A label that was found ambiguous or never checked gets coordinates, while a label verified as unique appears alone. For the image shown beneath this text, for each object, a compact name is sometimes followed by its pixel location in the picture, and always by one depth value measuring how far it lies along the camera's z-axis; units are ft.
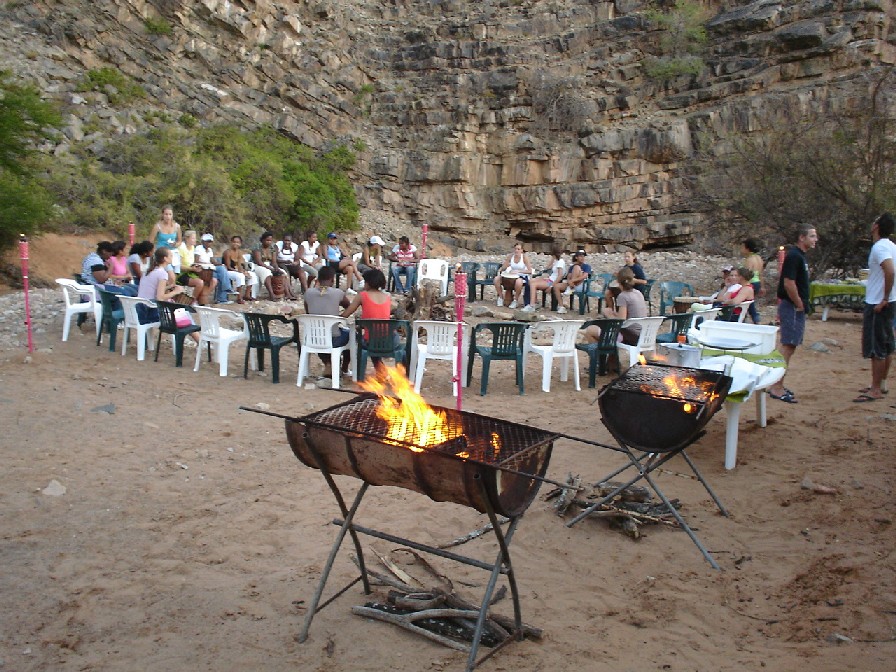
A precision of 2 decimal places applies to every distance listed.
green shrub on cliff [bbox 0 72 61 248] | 44.04
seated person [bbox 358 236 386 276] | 51.88
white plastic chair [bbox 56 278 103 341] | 31.30
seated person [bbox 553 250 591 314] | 46.57
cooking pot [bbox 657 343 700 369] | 20.44
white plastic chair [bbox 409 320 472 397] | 26.11
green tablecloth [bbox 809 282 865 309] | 41.34
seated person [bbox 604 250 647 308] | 36.94
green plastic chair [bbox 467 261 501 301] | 50.38
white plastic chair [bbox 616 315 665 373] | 27.94
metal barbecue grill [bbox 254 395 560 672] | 9.81
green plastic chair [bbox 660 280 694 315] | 42.75
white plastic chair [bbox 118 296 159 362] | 28.76
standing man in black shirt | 22.91
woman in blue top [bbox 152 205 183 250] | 40.57
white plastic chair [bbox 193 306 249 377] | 27.58
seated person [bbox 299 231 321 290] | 50.42
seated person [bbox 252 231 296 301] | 46.96
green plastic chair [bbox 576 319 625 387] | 27.66
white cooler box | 21.40
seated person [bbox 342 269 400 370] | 25.96
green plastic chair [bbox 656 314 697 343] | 29.05
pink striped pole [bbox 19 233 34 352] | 27.71
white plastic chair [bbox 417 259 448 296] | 49.65
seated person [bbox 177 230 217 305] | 38.27
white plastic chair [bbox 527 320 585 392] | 27.30
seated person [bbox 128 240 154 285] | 33.60
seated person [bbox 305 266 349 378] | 27.09
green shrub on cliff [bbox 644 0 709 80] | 96.07
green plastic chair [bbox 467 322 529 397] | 26.50
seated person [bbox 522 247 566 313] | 47.06
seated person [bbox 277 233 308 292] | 48.72
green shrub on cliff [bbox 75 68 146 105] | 74.76
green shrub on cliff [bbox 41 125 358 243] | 57.47
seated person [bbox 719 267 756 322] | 32.68
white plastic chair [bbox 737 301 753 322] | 32.40
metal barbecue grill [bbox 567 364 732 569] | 14.47
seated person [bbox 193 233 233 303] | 42.52
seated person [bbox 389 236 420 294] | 51.91
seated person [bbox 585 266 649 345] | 27.94
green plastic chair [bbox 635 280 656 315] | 44.63
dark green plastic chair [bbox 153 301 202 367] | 28.09
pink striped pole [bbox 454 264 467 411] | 20.52
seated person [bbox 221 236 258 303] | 43.55
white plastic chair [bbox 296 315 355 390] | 25.99
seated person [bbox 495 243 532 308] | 47.24
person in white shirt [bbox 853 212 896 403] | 21.21
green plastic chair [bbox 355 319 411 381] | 25.91
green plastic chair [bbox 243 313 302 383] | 26.68
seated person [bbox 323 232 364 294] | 49.06
